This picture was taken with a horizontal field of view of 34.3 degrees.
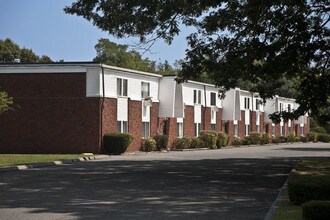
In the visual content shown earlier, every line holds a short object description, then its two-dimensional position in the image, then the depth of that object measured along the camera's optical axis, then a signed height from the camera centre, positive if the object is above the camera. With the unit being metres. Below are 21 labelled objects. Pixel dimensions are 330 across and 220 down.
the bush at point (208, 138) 48.56 +0.00
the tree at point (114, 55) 78.31 +12.30
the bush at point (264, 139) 62.84 -0.05
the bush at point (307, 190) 11.06 -1.08
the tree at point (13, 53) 65.06 +10.59
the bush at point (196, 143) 46.87 -0.40
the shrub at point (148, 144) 40.31 -0.43
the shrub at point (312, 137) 79.62 +0.25
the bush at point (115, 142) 35.22 -0.24
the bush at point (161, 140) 42.00 -0.13
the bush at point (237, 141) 57.78 -0.27
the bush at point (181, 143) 45.12 -0.39
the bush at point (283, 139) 70.89 -0.05
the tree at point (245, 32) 16.84 +3.59
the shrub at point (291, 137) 73.53 +0.22
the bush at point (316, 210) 8.37 -1.13
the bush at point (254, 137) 61.41 +0.18
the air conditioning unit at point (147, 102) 41.12 +2.78
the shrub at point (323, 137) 80.61 +0.26
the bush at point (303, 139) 77.69 -0.05
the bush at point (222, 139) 50.47 -0.09
